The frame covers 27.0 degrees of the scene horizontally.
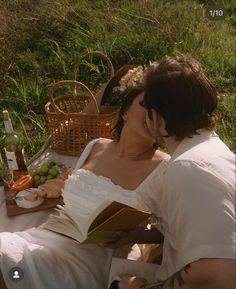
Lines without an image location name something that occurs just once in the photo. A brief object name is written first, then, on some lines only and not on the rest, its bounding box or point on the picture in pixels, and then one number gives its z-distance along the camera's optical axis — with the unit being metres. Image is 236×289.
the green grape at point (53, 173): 3.05
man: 1.43
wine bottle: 3.00
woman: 2.11
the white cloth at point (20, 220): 2.75
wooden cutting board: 2.82
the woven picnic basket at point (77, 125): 3.31
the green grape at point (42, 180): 3.02
